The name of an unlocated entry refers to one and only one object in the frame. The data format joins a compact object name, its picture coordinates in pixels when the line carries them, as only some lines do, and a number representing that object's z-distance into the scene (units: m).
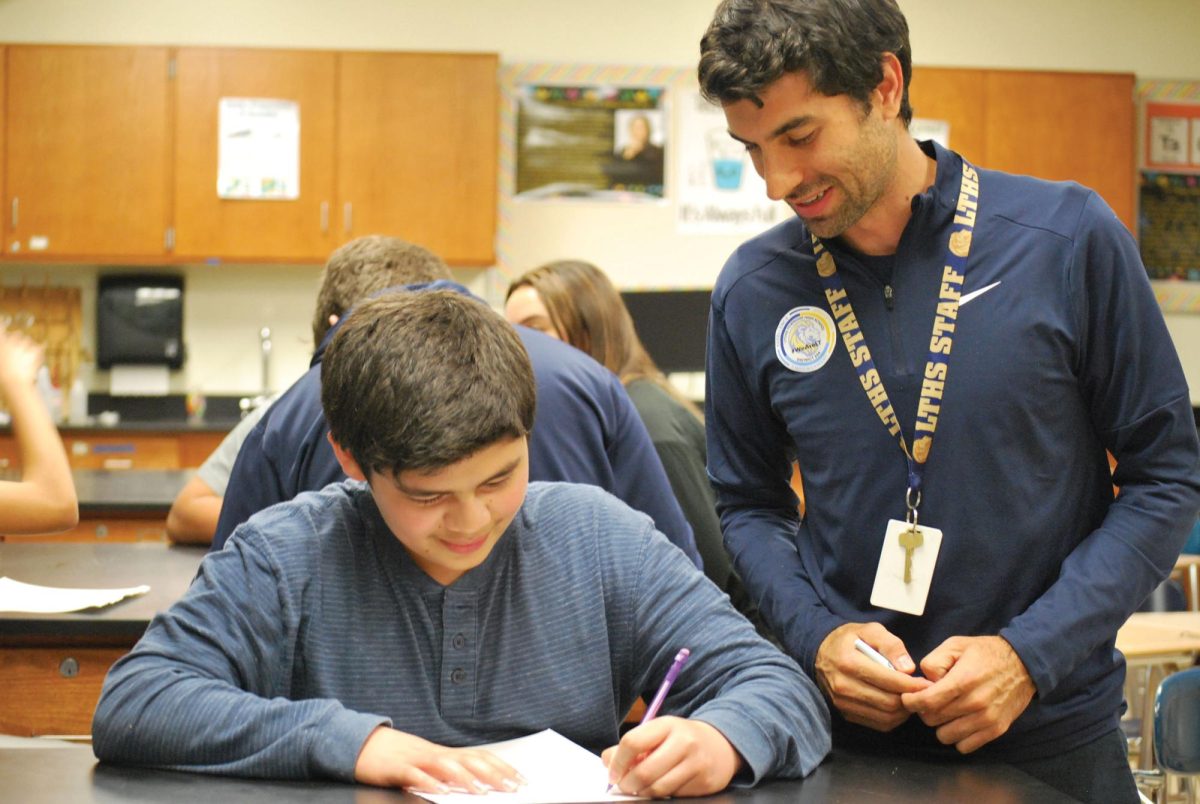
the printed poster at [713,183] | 6.79
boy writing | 1.25
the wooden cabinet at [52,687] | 2.21
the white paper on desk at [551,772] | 1.21
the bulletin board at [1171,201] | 7.02
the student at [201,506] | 2.88
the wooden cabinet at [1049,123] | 6.64
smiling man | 1.45
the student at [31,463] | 2.12
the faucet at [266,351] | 6.62
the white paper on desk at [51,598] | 2.16
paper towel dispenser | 6.62
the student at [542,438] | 2.13
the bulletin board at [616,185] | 6.68
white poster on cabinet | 6.30
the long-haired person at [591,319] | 3.12
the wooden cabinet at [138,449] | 6.02
